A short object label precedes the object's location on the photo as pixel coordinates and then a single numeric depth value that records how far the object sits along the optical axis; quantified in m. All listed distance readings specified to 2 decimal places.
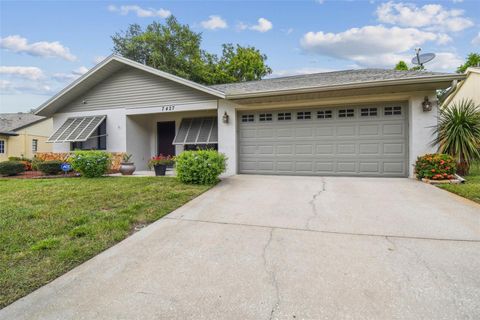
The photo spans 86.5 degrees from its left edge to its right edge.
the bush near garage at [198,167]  7.37
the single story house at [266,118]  8.14
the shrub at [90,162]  9.23
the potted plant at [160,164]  9.77
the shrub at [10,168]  10.76
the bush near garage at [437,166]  7.18
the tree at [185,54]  26.28
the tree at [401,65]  21.58
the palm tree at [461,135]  7.51
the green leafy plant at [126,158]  10.45
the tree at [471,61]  21.22
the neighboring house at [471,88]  13.56
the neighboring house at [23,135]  20.41
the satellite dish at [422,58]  9.76
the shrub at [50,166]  10.53
